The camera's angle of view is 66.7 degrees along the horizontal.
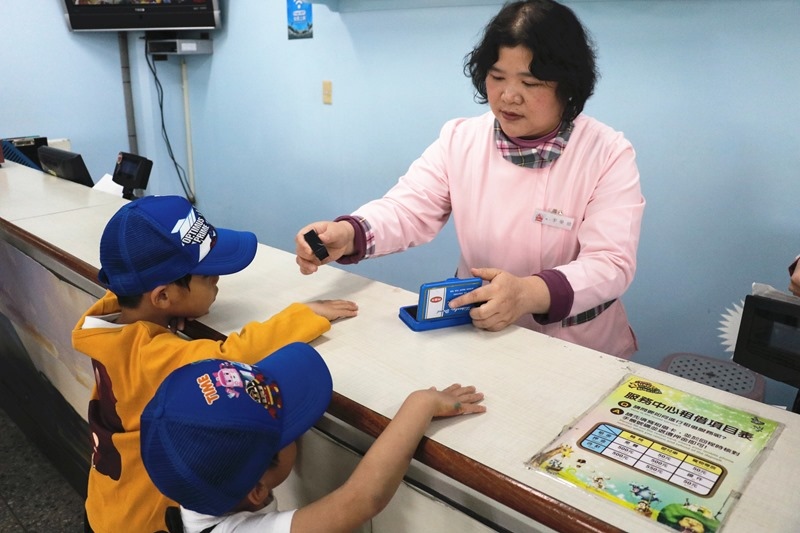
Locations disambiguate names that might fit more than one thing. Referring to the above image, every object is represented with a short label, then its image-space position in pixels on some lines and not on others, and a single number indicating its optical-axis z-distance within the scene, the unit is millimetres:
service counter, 707
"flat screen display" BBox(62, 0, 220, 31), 3676
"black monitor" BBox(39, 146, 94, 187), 2361
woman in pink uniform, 1177
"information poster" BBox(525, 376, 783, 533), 695
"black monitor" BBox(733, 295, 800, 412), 983
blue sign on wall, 3188
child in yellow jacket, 946
